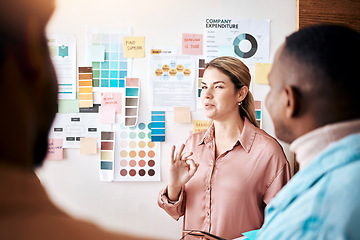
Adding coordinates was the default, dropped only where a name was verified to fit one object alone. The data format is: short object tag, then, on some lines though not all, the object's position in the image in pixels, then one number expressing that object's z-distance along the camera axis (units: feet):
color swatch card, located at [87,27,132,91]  5.69
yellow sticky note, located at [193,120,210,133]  5.79
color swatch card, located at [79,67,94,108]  5.70
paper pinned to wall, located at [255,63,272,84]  5.88
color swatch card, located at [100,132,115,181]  5.65
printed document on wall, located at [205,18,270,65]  5.82
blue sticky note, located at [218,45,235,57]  5.86
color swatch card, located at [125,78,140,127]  5.74
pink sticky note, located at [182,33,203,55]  5.75
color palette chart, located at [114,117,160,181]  5.68
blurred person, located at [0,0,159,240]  1.04
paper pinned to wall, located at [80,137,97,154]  5.65
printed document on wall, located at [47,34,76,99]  5.61
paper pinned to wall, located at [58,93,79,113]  5.69
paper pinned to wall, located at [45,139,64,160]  5.54
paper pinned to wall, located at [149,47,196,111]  5.78
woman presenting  3.98
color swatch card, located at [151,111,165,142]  5.74
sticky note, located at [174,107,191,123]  5.76
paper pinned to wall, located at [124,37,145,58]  5.68
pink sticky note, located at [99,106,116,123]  5.72
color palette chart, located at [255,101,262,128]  5.90
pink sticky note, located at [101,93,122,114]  5.74
